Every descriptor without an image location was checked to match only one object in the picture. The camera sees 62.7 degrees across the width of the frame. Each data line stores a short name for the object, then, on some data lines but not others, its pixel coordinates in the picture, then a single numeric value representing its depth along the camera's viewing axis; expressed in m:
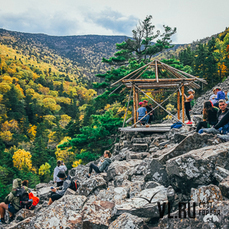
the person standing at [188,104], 7.98
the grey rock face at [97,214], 3.49
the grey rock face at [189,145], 4.22
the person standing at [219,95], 7.30
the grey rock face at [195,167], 3.24
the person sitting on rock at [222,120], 4.38
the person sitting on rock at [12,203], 6.92
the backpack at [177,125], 8.24
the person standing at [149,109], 10.70
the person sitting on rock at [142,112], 9.77
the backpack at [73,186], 6.36
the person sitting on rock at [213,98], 7.79
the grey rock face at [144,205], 3.13
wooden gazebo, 9.22
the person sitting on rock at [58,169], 7.96
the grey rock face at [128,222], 2.87
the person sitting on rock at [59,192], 5.93
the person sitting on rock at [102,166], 6.72
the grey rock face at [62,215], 3.96
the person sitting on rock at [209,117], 5.31
